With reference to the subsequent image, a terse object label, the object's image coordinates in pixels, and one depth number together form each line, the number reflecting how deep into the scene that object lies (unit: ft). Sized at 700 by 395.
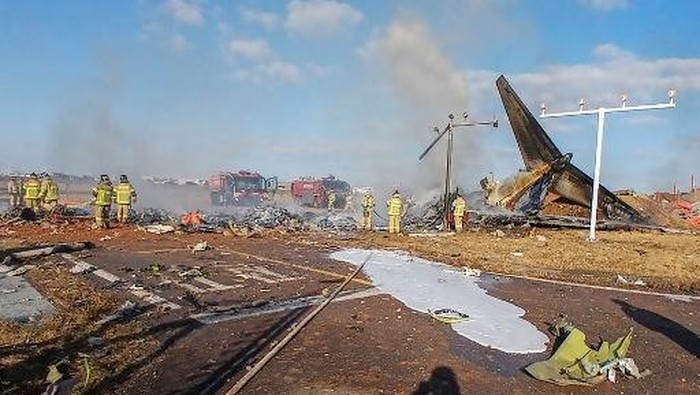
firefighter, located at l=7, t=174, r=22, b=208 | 75.00
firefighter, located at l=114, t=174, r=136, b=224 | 57.82
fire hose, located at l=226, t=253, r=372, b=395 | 15.33
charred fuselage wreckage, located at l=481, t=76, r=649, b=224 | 70.38
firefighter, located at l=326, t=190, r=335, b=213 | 103.09
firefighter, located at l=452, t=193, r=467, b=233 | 64.95
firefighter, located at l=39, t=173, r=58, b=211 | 66.54
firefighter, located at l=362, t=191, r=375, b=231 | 69.65
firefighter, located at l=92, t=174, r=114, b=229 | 55.42
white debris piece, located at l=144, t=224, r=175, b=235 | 53.06
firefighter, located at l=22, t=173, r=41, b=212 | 65.41
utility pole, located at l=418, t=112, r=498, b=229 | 69.03
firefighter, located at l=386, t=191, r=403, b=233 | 64.13
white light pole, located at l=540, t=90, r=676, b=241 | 55.01
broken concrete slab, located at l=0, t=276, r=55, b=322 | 21.48
